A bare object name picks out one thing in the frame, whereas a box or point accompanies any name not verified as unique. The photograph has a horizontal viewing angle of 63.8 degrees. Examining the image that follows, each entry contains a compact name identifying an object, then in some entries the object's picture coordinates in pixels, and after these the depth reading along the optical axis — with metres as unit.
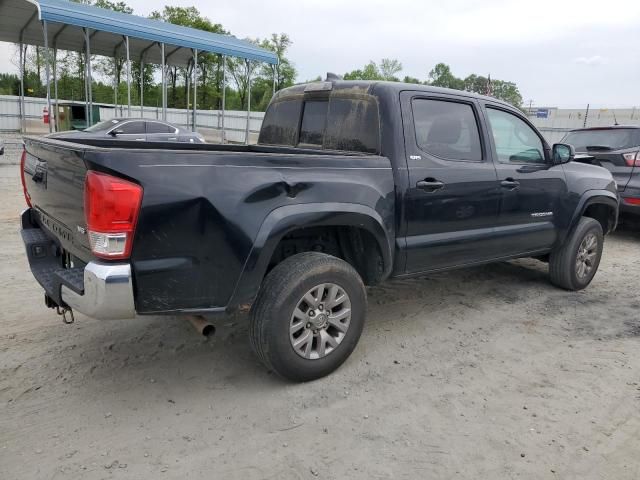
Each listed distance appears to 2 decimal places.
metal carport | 15.62
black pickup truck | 2.56
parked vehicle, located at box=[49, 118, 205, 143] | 12.77
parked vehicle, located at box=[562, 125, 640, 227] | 7.68
